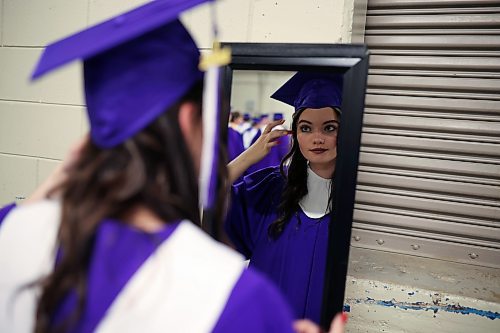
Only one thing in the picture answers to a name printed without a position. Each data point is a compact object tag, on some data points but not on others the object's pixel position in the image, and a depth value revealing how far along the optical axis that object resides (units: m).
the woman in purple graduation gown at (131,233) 0.53
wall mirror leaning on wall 0.94
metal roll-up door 1.64
